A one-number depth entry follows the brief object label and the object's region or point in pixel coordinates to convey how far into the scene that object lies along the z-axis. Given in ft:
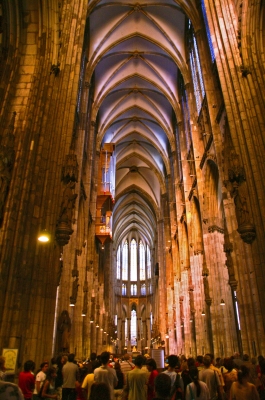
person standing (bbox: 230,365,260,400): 14.07
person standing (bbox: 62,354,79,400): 21.83
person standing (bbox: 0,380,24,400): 8.59
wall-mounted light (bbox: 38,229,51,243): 29.74
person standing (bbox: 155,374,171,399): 10.01
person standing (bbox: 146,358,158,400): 17.98
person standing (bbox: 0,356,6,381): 16.56
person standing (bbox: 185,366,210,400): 14.19
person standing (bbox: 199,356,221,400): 17.53
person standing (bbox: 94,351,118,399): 16.69
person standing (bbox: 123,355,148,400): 16.01
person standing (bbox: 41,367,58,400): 20.40
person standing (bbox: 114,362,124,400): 22.36
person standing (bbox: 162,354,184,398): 15.65
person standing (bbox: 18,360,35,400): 19.40
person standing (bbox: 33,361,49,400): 21.43
